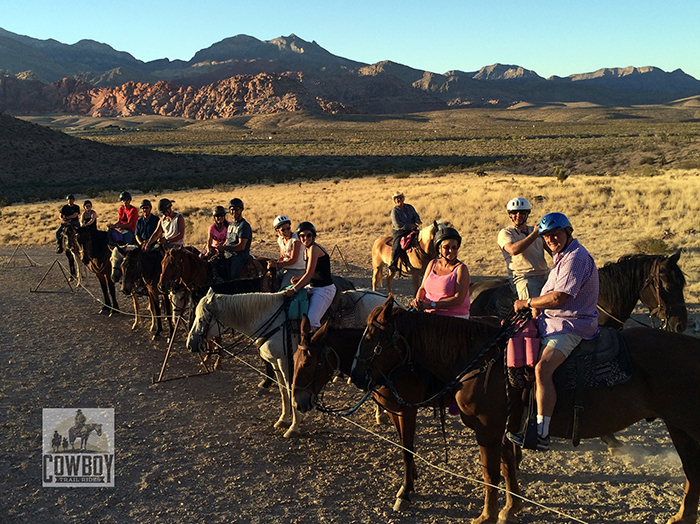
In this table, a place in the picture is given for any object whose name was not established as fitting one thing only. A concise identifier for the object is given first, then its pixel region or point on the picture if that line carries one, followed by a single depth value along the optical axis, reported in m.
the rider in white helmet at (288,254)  7.78
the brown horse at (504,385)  4.29
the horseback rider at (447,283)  5.55
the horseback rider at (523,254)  6.29
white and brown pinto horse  6.80
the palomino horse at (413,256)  11.33
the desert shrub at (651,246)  14.56
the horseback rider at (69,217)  13.52
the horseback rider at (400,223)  11.83
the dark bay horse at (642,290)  6.89
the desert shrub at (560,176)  31.25
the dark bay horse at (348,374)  4.96
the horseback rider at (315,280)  6.76
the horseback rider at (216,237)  10.00
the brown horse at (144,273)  10.27
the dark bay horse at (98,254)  12.25
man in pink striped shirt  4.27
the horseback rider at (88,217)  13.27
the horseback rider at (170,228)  10.73
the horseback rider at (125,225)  12.44
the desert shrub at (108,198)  36.12
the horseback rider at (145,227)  11.76
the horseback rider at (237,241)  9.33
